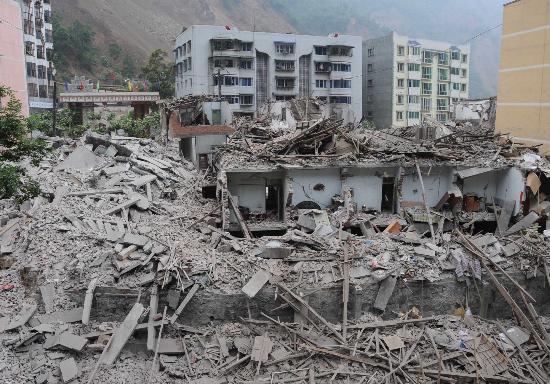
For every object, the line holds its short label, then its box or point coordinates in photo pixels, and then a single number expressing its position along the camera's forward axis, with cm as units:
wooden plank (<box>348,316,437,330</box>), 1094
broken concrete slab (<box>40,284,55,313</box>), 1048
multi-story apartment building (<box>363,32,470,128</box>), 5409
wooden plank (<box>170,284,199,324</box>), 1057
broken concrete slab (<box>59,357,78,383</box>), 882
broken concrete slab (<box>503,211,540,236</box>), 1732
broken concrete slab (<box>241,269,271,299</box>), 1082
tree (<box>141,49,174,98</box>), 5381
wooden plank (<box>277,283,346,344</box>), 1050
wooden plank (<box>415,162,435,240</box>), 1681
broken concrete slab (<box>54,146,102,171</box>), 1797
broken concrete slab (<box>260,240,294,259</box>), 1219
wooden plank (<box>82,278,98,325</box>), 1018
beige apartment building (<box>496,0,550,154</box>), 2502
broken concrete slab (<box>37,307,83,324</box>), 1017
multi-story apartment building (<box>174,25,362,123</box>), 4709
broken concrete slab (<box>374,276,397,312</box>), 1154
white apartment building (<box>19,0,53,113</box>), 3869
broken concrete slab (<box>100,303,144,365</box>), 947
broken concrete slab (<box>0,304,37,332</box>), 984
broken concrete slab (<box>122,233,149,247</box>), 1191
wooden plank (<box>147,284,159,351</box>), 992
